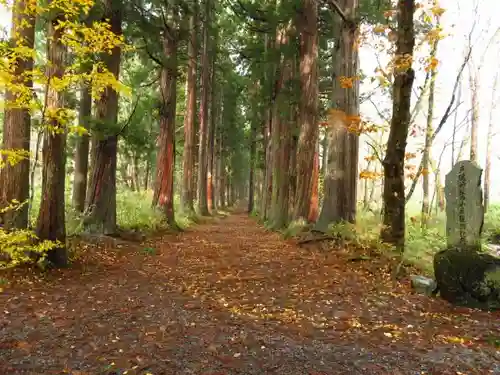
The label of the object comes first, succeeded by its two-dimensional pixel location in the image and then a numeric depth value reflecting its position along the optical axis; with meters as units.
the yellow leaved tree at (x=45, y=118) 5.27
